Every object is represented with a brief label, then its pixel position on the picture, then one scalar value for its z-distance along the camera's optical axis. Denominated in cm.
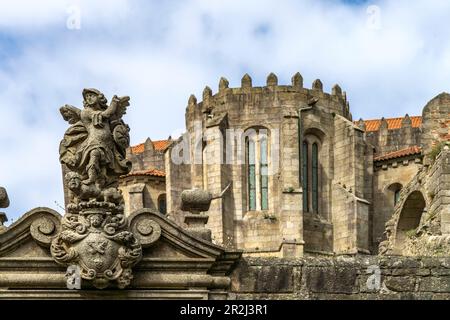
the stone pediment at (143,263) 1427
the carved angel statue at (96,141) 1448
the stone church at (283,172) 5906
